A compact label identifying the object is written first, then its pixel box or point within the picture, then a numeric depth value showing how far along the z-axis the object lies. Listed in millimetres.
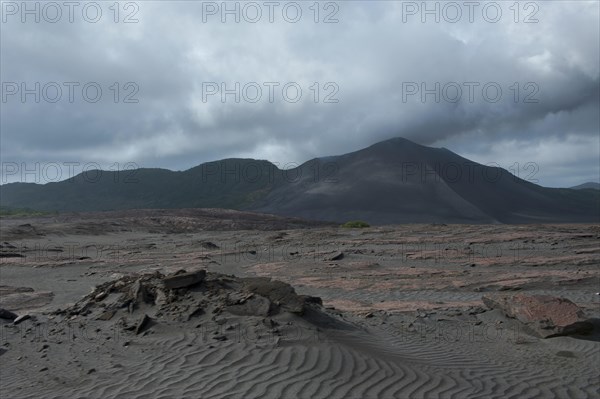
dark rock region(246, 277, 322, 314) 9266
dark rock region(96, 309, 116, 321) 10041
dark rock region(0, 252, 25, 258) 25745
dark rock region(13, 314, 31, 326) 10544
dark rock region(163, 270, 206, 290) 10336
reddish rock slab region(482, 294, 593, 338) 9969
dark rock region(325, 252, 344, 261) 22866
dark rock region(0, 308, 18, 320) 10789
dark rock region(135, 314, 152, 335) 9039
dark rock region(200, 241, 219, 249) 30031
